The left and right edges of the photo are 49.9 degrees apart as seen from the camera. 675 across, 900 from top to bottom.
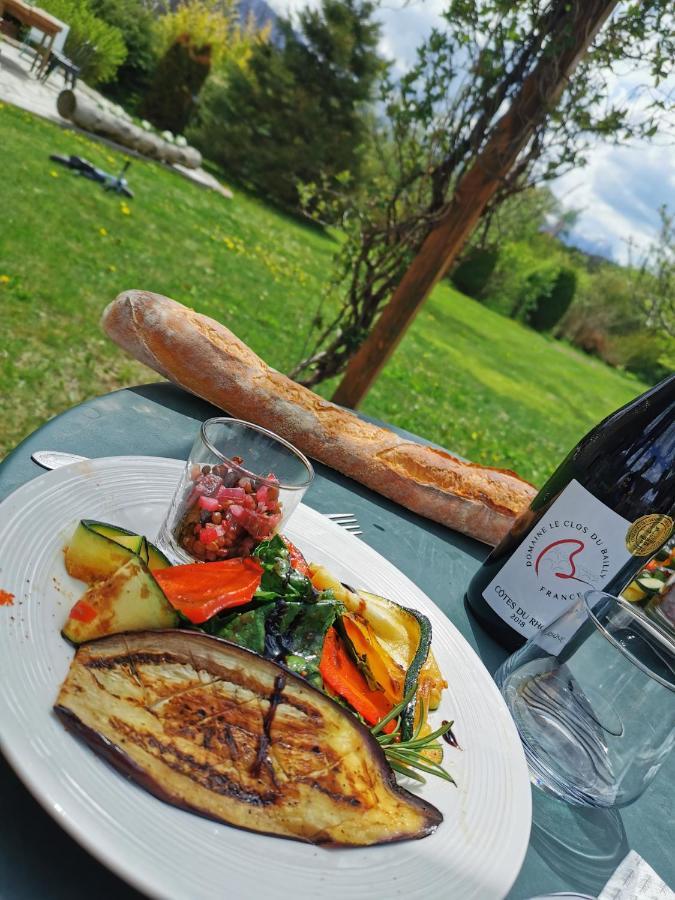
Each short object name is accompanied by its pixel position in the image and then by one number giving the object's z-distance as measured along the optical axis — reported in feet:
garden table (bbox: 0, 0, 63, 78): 36.83
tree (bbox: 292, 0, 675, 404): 2.97
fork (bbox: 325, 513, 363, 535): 1.64
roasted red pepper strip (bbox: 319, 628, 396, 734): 1.05
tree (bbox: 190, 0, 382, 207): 44.34
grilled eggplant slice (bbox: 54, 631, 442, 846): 0.80
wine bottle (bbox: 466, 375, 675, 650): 1.36
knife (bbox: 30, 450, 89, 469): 1.26
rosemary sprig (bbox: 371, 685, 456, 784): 0.98
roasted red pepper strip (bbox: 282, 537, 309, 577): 1.19
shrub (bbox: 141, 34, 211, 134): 45.76
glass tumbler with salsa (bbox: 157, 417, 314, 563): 1.19
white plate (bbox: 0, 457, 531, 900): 0.72
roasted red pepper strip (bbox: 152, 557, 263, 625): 0.98
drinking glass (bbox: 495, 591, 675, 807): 1.04
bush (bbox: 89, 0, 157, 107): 50.09
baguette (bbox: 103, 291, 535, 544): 1.79
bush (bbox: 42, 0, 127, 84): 43.79
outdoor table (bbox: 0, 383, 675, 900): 0.75
